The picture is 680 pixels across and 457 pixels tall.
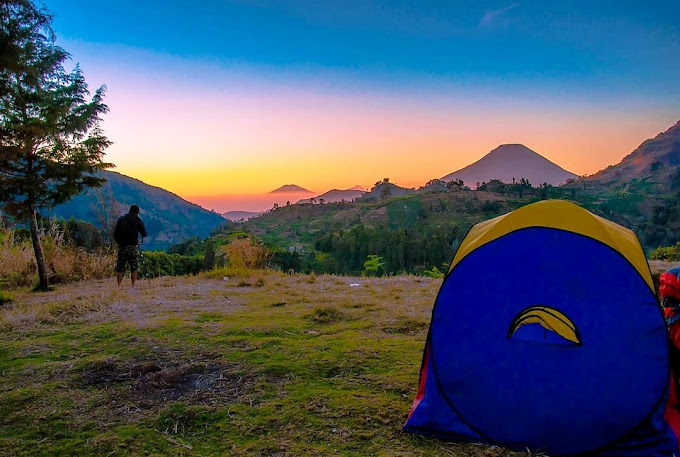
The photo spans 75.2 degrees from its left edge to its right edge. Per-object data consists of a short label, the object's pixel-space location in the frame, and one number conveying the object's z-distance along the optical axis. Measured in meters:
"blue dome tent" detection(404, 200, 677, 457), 3.06
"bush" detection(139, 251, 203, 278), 17.09
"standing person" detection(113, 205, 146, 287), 9.81
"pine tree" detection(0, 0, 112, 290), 8.54
